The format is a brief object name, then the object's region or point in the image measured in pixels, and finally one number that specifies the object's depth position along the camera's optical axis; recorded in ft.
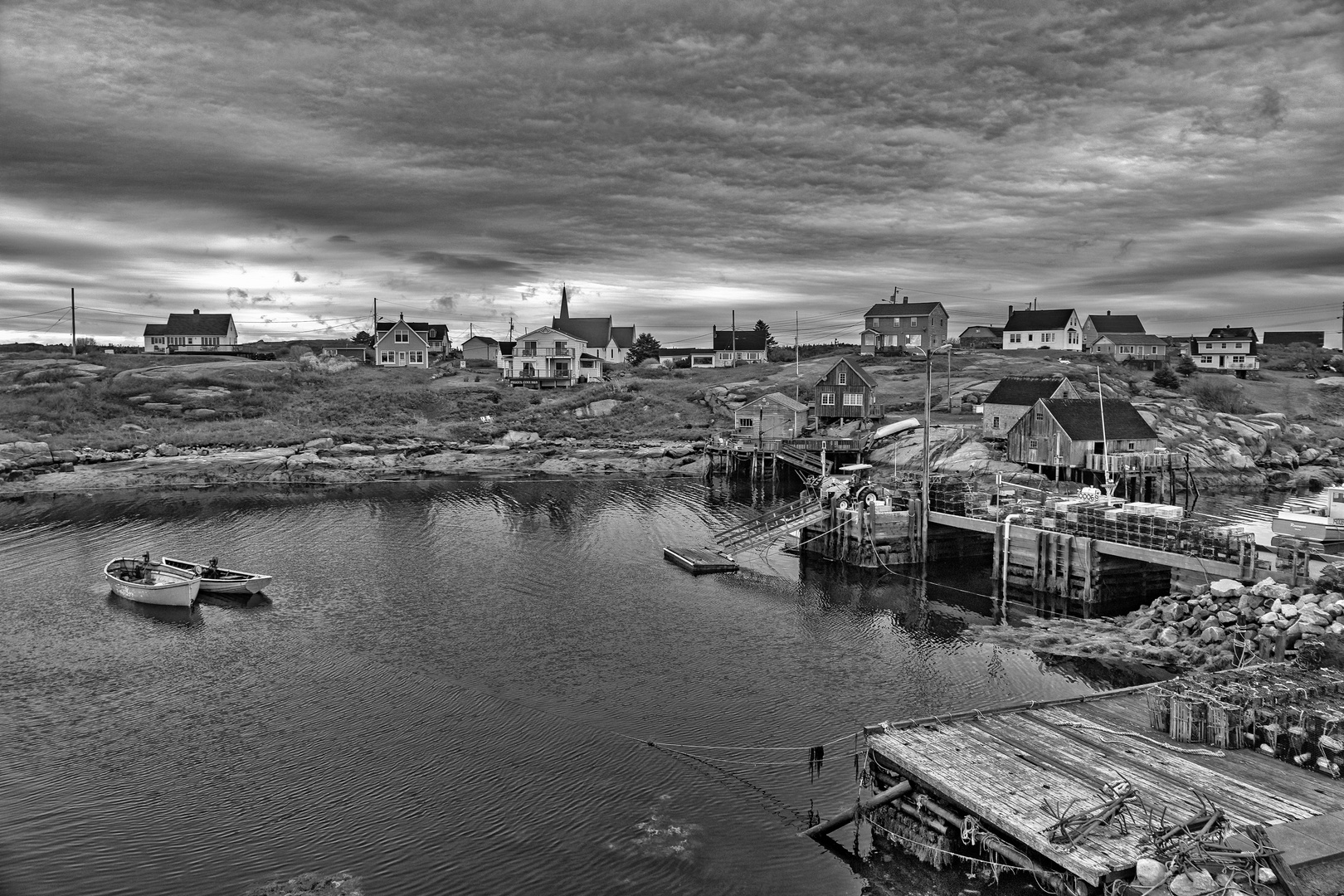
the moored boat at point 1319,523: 113.70
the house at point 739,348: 463.01
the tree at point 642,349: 497.05
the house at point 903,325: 436.76
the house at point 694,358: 471.62
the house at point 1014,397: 225.76
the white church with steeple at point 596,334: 448.24
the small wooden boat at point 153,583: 136.36
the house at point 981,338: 465.63
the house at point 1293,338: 542.98
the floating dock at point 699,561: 155.22
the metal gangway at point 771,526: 165.37
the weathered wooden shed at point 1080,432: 196.13
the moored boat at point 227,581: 140.67
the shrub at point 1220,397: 296.30
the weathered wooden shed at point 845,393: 284.41
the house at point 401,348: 429.79
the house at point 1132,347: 415.85
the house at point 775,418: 280.72
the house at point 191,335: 443.73
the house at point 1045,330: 407.23
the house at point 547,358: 399.85
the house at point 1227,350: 392.27
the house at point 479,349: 465.88
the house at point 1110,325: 429.38
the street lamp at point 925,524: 156.15
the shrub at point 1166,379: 321.93
